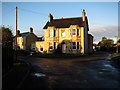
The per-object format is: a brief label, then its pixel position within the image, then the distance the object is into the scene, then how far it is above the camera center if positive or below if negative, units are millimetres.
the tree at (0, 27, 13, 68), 7480 -972
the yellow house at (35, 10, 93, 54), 23556 +2667
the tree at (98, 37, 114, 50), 65000 +2575
